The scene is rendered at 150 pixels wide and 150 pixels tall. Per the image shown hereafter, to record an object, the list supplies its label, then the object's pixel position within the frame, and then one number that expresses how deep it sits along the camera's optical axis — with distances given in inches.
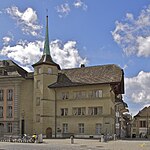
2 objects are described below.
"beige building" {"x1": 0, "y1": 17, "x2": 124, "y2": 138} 1651.8
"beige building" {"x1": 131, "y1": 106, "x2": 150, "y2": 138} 2621.6
